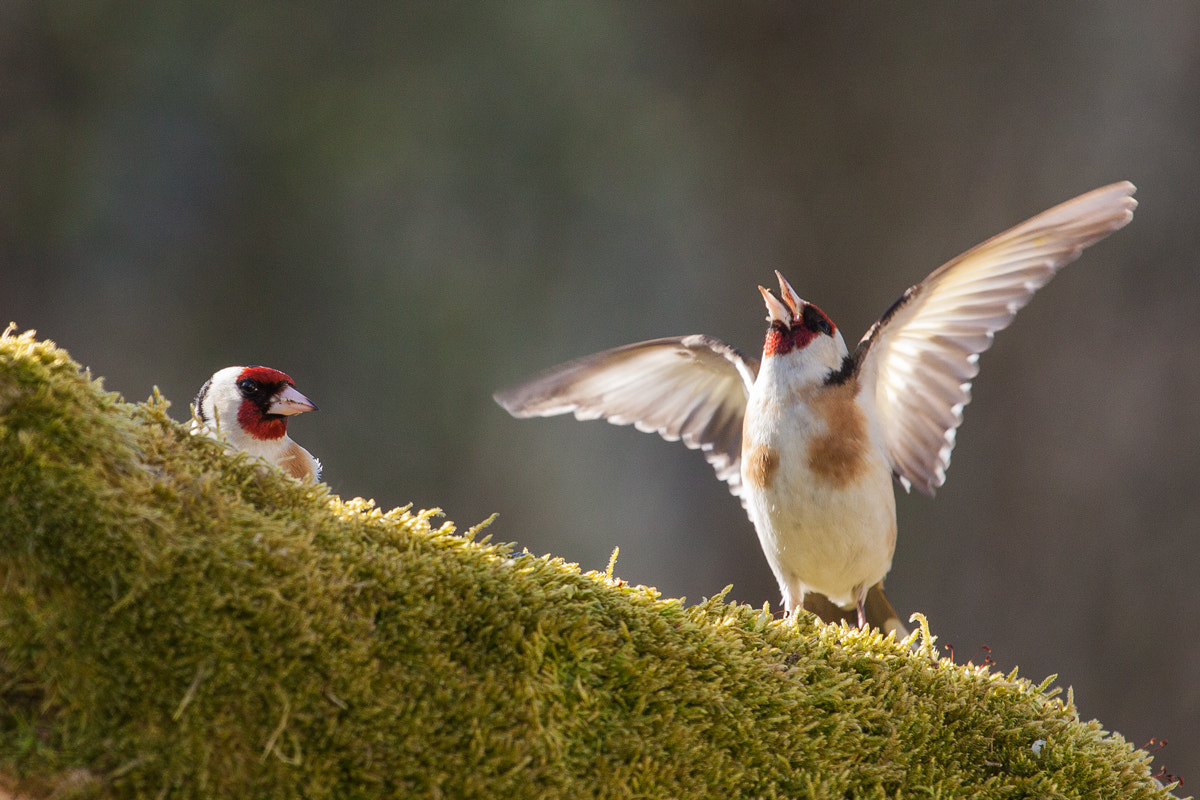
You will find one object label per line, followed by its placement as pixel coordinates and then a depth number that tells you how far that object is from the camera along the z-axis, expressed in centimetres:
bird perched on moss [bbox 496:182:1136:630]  562
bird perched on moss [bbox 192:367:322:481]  602
